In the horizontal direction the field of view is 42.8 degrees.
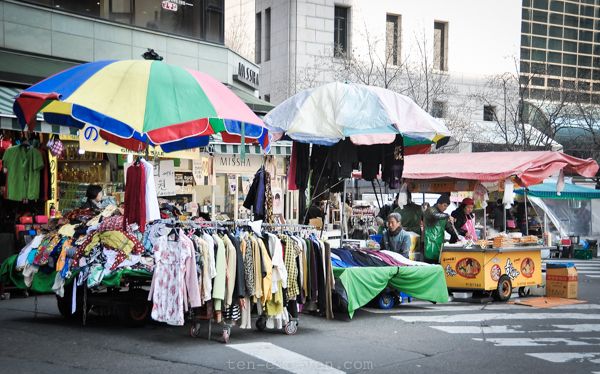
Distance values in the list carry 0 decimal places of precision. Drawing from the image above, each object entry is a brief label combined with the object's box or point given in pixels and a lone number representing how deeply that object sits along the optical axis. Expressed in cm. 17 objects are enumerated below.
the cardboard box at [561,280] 1508
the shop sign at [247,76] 2288
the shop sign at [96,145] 1459
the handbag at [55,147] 1480
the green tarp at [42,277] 1025
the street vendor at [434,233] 1491
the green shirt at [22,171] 1420
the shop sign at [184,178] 1912
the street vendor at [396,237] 1412
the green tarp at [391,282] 1180
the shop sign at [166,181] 1420
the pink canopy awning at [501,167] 1499
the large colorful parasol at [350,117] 1288
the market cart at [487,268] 1430
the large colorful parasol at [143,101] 1003
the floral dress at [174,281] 962
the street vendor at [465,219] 1619
